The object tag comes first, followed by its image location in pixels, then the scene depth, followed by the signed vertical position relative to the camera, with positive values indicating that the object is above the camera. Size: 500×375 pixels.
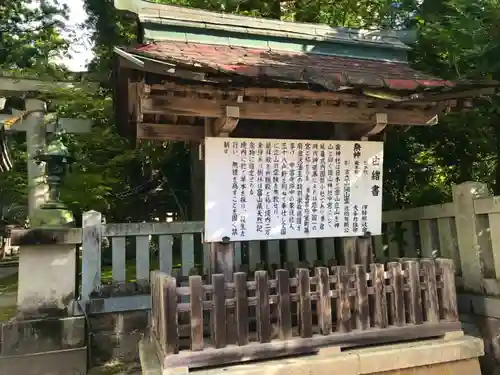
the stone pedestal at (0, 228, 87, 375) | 4.88 -0.69
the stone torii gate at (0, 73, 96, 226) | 5.94 +1.91
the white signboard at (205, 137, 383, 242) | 4.42 +0.64
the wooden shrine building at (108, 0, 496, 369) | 3.79 +1.37
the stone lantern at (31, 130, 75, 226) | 5.35 +1.07
